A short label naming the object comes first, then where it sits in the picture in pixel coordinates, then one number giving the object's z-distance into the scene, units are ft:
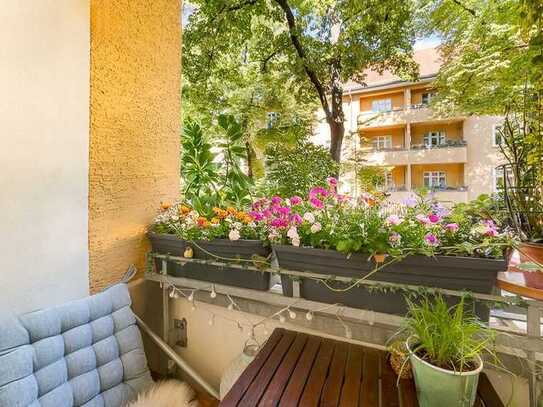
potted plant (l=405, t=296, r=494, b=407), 2.47
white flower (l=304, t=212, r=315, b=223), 3.88
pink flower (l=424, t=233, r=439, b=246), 3.18
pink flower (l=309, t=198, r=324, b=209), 4.19
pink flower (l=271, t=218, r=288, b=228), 4.00
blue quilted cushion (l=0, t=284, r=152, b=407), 3.37
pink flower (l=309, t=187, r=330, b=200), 4.40
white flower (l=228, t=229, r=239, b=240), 4.35
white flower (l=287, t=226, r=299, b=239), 3.86
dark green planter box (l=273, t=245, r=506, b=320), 3.09
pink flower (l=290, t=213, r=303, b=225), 4.00
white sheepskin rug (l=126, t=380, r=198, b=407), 4.11
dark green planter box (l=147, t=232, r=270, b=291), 4.40
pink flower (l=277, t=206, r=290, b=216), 4.23
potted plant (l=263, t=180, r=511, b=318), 3.16
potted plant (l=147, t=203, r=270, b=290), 4.42
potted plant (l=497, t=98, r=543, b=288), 3.18
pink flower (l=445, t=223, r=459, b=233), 3.41
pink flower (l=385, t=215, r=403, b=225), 3.49
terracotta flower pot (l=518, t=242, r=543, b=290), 3.03
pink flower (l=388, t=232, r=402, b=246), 3.37
